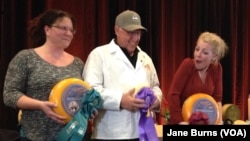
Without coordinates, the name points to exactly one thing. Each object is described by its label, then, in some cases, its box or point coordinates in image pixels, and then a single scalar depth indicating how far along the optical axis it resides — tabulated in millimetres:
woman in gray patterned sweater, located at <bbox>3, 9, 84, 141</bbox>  1709
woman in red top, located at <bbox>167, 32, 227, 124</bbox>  2182
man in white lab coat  1849
